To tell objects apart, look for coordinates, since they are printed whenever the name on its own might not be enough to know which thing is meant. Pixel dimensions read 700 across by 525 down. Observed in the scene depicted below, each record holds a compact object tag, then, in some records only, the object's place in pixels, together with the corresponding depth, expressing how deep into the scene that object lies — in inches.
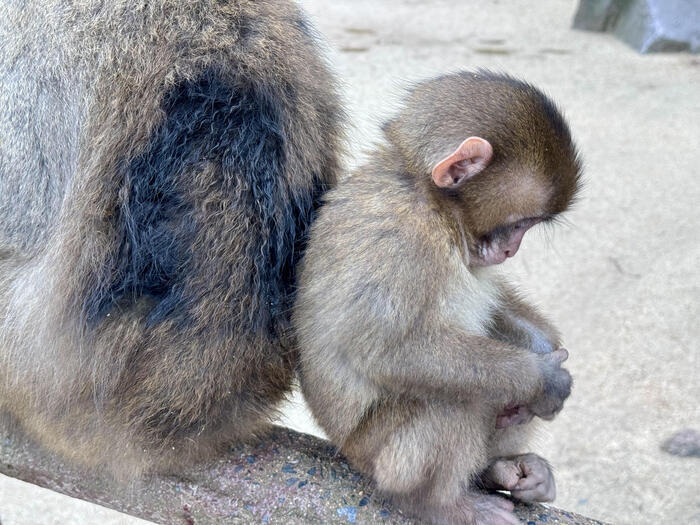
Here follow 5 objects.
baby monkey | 19.6
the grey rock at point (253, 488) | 20.9
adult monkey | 20.3
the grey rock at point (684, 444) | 38.6
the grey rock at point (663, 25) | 79.5
